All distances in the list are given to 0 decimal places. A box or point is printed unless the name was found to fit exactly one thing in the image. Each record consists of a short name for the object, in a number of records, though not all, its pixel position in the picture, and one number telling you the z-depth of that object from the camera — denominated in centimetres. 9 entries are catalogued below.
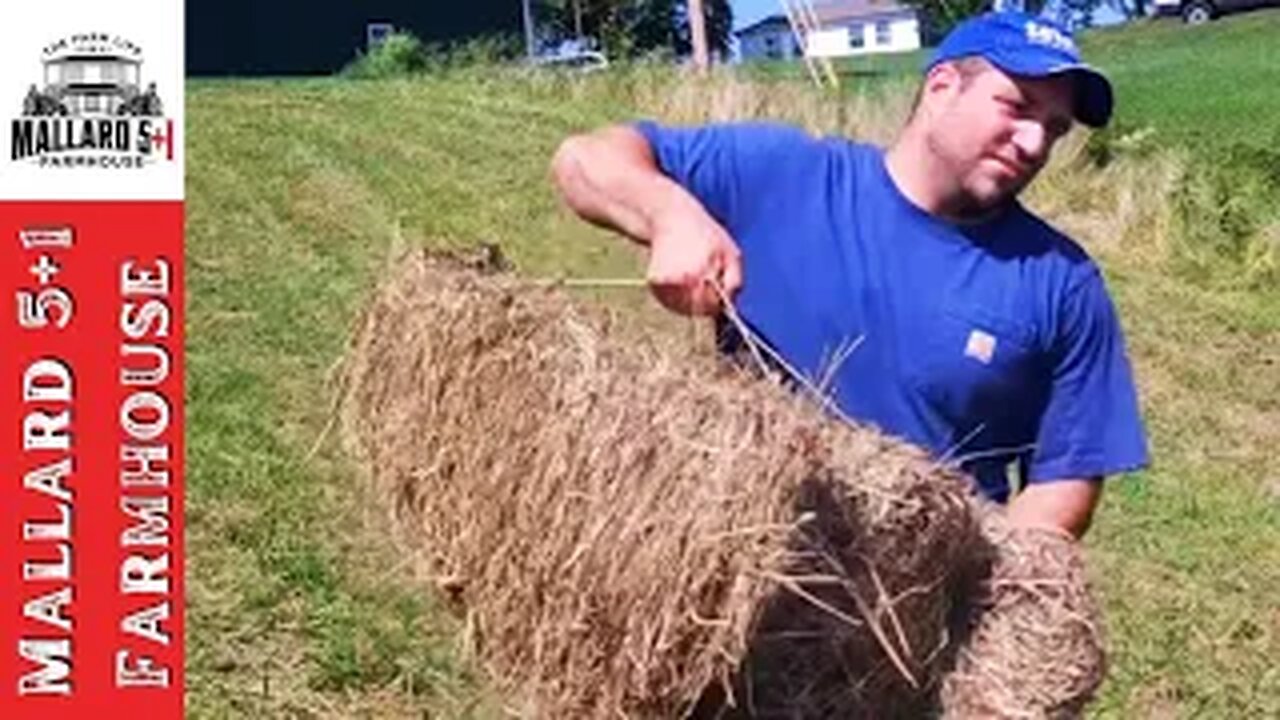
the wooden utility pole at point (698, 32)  2423
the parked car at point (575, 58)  2712
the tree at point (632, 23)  4650
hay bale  269
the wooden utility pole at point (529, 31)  3906
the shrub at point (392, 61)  3278
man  333
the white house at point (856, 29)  8881
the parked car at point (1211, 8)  5056
